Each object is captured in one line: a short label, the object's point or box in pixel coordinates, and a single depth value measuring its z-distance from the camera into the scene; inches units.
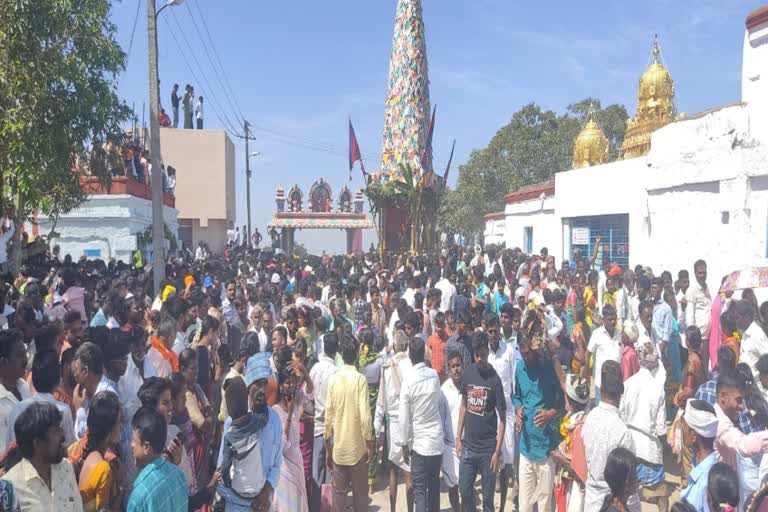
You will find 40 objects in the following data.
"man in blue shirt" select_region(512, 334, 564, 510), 185.3
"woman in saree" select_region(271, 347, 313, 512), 152.0
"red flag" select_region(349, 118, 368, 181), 839.7
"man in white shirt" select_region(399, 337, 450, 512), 182.2
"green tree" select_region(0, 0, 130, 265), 320.5
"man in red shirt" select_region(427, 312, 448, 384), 255.1
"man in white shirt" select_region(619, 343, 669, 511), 177.2
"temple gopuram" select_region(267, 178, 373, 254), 1323.8
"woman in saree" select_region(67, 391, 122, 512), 108.2
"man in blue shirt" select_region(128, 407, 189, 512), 104.6
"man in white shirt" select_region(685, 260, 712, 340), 302.5
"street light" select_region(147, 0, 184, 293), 405.4
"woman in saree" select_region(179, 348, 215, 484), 155.4
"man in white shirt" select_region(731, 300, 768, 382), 206.0
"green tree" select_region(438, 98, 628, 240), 1280.8
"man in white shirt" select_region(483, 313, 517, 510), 206.1
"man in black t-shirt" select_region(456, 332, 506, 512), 182.7
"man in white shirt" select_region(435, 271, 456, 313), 364.8
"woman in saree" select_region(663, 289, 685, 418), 272.5
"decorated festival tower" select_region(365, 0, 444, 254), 802.2
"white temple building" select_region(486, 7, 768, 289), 427.8
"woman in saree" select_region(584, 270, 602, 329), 314.0
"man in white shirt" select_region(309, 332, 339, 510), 193.8
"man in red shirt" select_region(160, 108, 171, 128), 1123.9
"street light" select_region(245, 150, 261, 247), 1195.3
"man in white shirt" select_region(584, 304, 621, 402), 235.5
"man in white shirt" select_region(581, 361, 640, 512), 142.9
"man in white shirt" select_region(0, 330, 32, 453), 142.0
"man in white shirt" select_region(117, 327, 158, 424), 159.9
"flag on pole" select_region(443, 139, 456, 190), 777.3
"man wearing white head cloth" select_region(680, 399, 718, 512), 121.5
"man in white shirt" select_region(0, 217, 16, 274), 445.4
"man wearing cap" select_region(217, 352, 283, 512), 133.4
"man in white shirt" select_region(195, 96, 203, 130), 1172.5
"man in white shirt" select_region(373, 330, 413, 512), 206.1
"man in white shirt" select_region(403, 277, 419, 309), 351.9
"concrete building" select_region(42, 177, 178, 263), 581.6
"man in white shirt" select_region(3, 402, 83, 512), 99.0
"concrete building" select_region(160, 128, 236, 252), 1122.0
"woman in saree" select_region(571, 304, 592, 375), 253.9
